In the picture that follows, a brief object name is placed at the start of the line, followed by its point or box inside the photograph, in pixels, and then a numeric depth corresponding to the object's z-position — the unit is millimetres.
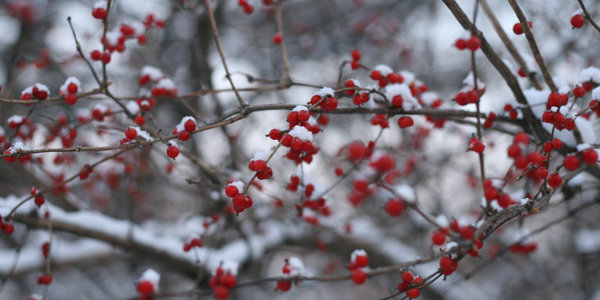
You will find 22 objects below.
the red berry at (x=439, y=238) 931
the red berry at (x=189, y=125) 961
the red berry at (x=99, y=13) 988
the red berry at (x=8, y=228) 993
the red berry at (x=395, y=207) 895
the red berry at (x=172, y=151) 956
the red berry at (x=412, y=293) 938
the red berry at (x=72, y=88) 995
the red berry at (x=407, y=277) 941
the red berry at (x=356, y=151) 944
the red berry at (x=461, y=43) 921
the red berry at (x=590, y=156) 935
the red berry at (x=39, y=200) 997
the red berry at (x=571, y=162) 943
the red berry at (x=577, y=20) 972
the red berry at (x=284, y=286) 964
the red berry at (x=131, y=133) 946
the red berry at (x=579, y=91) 963
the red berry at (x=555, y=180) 940
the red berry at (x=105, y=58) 984
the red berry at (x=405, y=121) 989
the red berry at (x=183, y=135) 957
